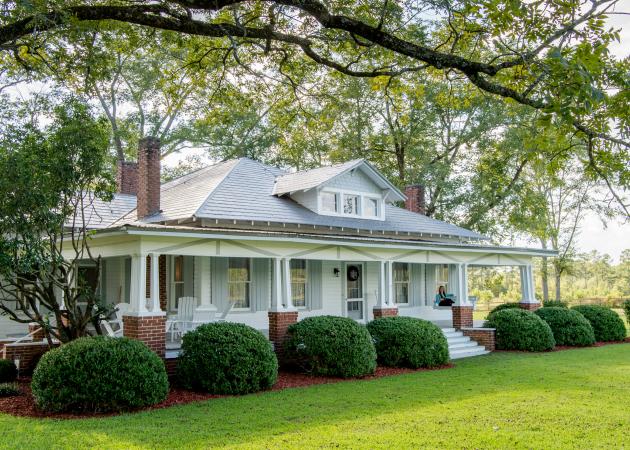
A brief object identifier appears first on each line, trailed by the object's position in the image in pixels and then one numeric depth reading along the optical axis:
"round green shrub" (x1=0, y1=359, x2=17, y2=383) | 12.42
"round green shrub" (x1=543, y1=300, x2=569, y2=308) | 24.85
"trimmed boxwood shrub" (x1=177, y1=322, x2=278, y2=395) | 11.39
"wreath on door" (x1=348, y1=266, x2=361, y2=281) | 19.95
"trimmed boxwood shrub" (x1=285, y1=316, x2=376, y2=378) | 13.36
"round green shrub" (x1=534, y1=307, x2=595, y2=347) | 19.64
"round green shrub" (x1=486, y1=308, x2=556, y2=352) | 18.33
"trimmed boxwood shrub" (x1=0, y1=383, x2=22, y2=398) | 10.92
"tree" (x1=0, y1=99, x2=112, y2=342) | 10.51
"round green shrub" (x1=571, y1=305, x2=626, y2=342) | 21.28
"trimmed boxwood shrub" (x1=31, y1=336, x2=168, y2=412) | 9.60
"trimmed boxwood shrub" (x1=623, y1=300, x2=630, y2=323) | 25.48
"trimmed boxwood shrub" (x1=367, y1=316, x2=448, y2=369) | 14.86
